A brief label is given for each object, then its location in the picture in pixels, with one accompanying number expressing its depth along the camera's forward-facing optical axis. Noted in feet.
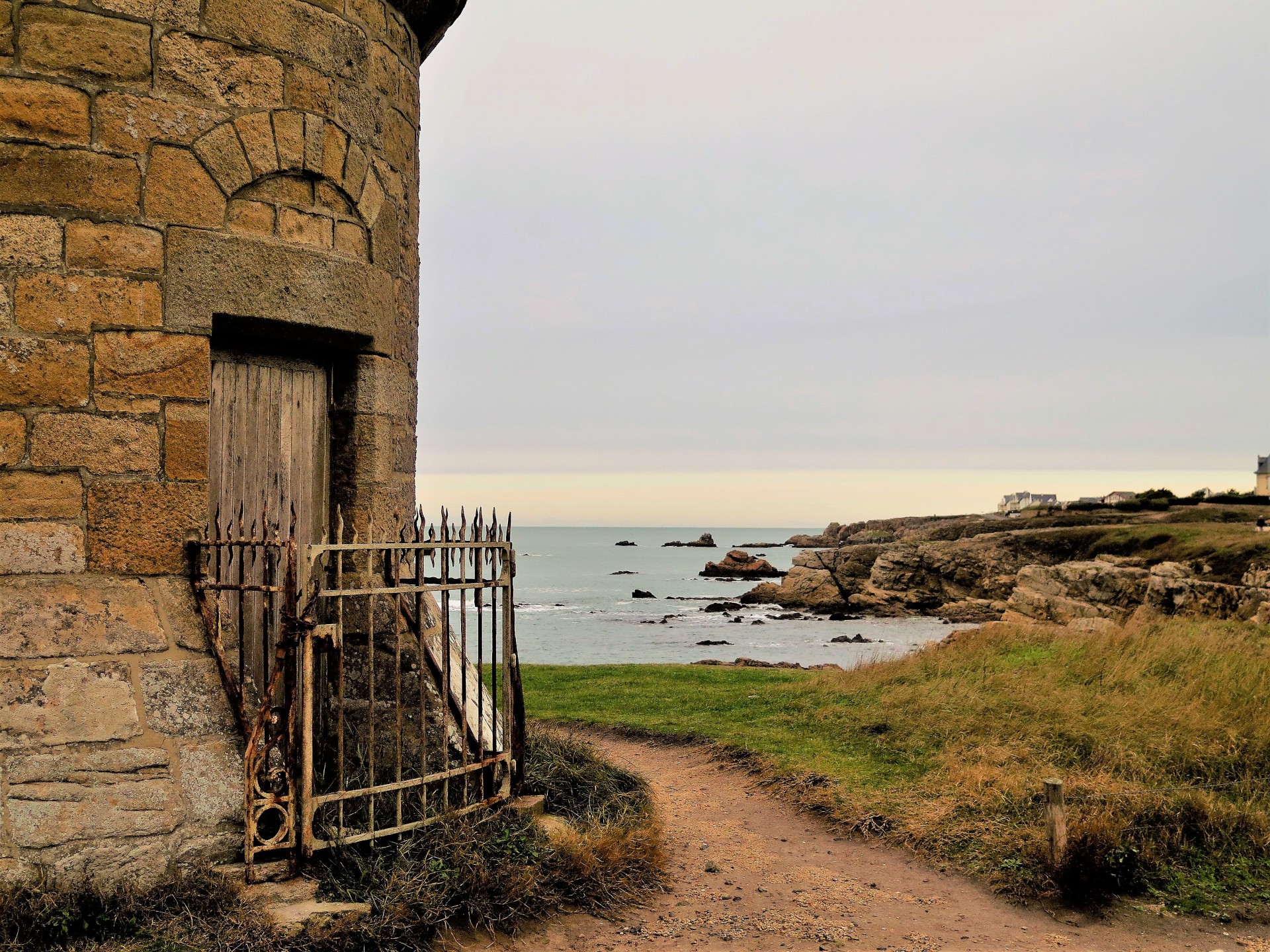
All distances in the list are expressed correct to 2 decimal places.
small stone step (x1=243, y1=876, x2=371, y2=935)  14.01
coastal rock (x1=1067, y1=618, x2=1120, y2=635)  53.29
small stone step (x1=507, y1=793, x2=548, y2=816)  19.24
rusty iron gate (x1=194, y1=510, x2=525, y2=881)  15.33
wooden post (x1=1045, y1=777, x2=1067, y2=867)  18.35
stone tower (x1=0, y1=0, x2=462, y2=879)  14.69
